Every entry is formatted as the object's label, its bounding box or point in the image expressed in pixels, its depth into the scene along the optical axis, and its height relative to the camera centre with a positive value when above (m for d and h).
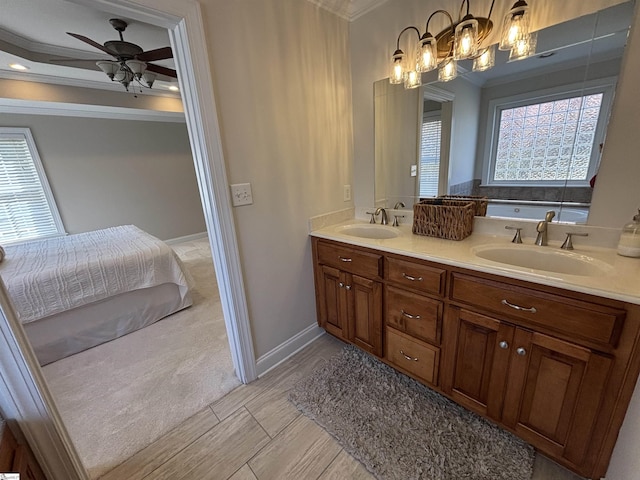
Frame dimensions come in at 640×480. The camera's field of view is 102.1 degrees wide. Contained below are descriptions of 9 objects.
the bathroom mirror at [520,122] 1.18 +0.21
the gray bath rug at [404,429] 1.16 -1.31
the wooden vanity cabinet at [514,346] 0.90 -0.79
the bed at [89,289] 1.91 -0.81
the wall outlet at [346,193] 2.11 -0.18
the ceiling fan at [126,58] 2.01 +1.00
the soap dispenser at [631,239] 1.09 -0.36
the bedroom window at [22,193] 3.44 -0.03
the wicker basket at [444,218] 1.47 -0.31
